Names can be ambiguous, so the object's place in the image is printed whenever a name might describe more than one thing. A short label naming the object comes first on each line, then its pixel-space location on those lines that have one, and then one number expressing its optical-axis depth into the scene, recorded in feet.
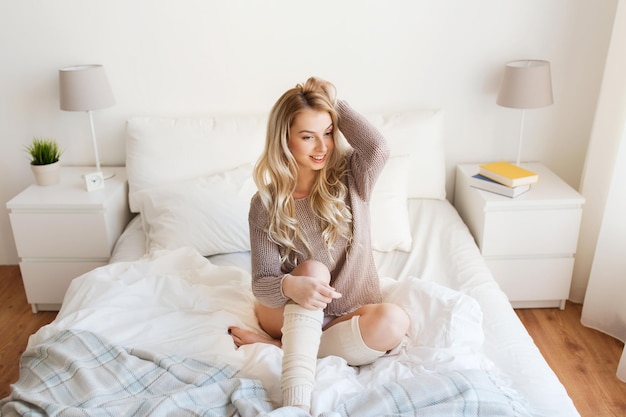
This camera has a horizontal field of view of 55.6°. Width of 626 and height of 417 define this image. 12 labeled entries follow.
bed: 4.57
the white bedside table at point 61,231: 7.86
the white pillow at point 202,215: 7.41
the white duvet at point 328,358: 5.05
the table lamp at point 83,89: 7.98
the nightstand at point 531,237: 7.68
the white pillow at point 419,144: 8.27
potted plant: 8.26
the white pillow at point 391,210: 7.46
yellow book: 7.70
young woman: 5.22
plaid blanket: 4.38
